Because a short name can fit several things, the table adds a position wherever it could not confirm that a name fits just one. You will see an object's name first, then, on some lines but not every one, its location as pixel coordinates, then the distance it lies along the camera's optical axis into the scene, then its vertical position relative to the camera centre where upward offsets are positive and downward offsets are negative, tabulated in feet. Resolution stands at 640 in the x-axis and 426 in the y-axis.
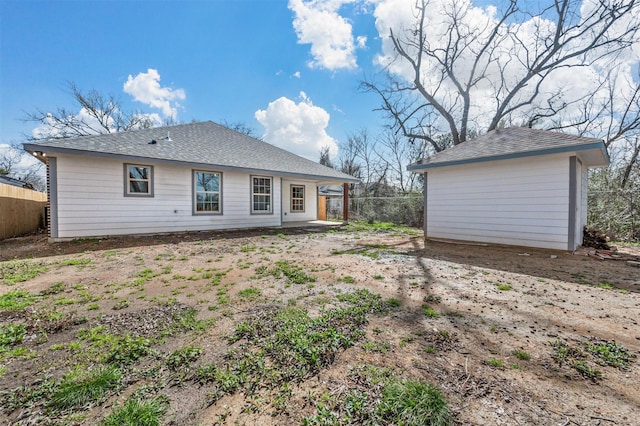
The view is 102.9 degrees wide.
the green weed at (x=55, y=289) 11.65 -3.86
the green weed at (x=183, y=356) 6.54 -3.99
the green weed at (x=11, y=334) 7.45 -3.94
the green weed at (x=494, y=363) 6.48 -3.97
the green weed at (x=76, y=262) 16.54 -3.67
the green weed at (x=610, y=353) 6.64 -3.98
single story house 23.79 +3.01
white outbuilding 20.17 +1.92
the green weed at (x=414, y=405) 4.78 -3.93
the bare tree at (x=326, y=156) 89.78 +18.56
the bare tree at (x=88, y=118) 57.93 +22.06
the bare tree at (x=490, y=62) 38.50 +25.61
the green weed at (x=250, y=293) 11.24 -3.92
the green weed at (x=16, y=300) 9.90 -3.86
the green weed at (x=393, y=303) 10.32 -3.91
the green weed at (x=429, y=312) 9.41 -3.93
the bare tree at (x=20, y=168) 67.02 +10.64
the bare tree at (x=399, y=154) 63.93 +14.10
